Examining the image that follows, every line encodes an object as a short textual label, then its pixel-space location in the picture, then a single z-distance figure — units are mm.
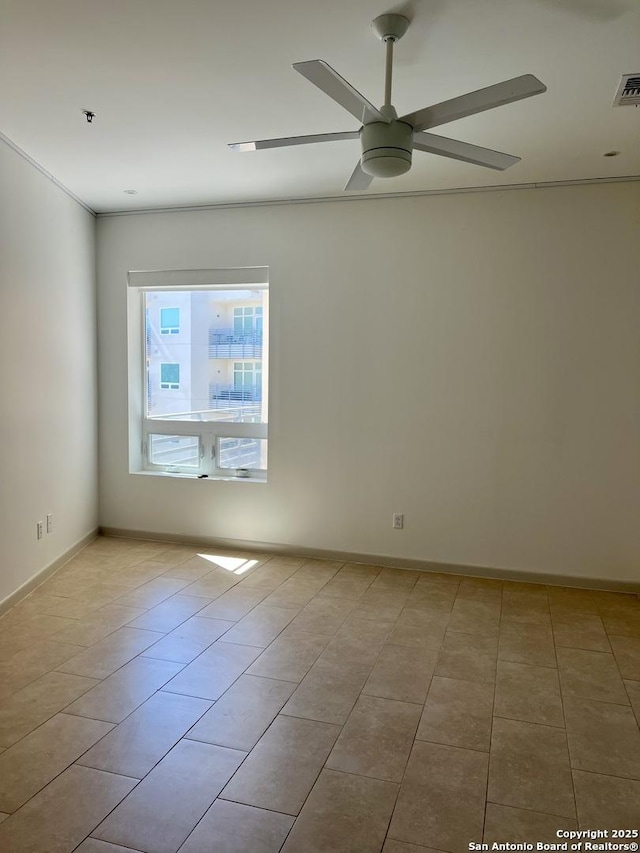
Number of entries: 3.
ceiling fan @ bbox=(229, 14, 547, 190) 2047
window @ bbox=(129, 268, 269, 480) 5109
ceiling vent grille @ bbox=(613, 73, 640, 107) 2787
